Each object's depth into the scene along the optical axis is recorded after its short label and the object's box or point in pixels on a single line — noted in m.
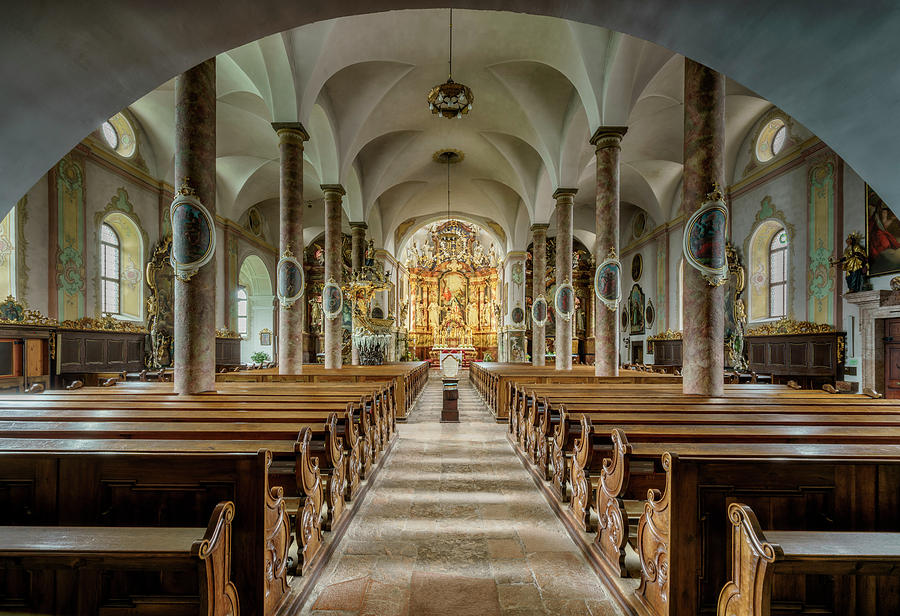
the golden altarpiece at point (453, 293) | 30.94
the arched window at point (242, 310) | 23.58
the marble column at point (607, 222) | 10.52
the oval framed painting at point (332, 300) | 13.36
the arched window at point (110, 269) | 13.25
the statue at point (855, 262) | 10.43
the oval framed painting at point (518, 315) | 24.07
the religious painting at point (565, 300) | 13.92
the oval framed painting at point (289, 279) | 10.00
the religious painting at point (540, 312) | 17.28
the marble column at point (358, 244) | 18.14
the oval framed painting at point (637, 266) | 22.70
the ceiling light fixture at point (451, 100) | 9.88
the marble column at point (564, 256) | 14.24
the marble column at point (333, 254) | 13.47
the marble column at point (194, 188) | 6.22
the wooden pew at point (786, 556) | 1.83
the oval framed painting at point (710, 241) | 6.25
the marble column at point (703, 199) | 6.39
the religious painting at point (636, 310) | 22.70
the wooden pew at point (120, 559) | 1.87
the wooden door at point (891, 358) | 9.76
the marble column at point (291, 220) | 10.40
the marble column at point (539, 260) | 18.41
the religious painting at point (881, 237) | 9.75
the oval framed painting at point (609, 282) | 10.34
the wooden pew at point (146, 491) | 2.33
